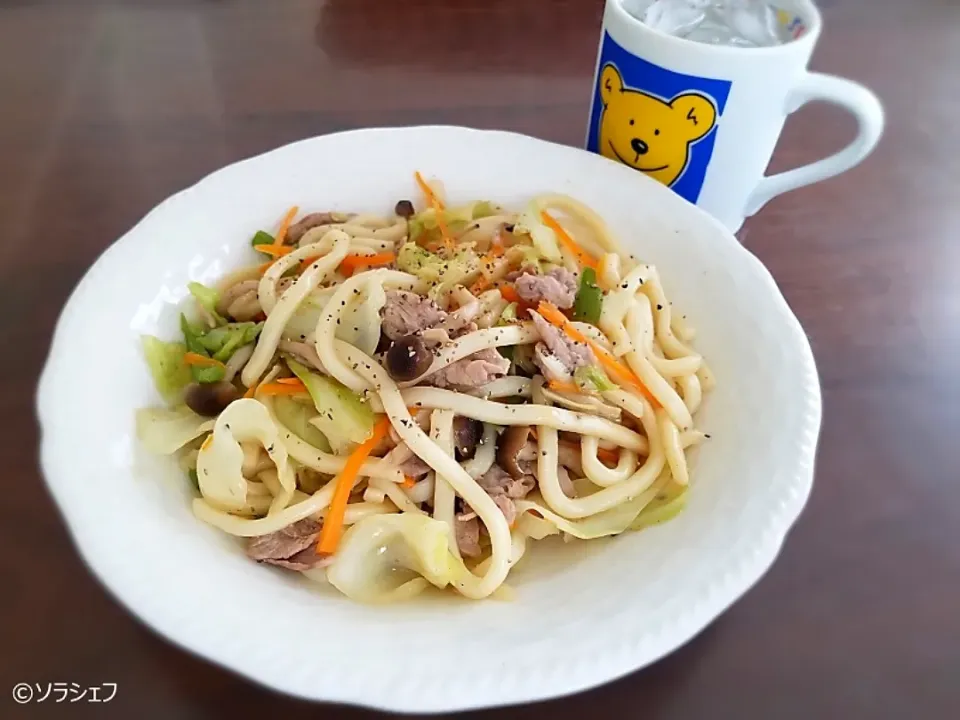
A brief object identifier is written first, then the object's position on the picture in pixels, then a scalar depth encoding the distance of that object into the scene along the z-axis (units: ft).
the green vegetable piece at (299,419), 0.84
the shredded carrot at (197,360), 0.88
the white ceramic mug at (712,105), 0.91
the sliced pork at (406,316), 0.85
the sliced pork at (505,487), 0.80
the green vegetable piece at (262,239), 1.00
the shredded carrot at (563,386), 0.85
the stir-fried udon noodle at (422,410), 0.77
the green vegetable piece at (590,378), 0.85
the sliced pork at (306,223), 1.02
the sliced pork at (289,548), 0.75
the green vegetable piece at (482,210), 1.06
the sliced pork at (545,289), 0.89
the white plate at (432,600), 0.61
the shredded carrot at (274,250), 0.99
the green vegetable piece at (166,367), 0.84
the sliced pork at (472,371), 0.83
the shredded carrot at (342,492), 0.76
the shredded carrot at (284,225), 1.01
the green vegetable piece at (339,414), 0.81
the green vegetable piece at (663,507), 0.78
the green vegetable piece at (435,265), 0.93
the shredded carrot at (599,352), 0.88
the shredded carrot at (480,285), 0.94
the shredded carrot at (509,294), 0.92
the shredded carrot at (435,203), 1.03
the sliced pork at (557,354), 0.85
